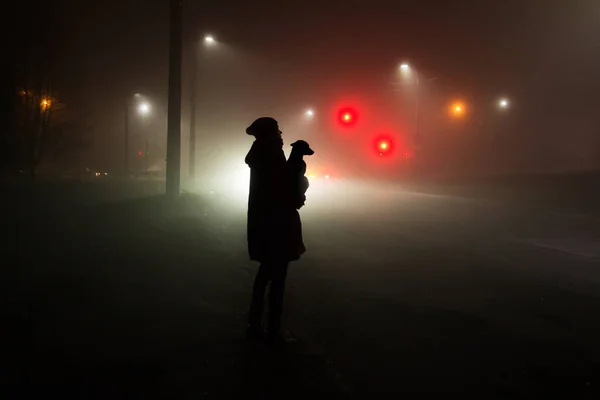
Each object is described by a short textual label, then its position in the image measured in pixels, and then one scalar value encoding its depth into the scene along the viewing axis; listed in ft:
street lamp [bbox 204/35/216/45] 82.17
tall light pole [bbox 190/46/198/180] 83.05
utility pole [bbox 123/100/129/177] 153.89
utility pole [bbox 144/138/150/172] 181.99
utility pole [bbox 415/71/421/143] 110.93
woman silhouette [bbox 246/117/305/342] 16.65
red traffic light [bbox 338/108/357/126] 70.03
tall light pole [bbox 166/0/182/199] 50.26
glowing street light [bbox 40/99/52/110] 92.51
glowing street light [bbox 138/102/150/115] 189.00
